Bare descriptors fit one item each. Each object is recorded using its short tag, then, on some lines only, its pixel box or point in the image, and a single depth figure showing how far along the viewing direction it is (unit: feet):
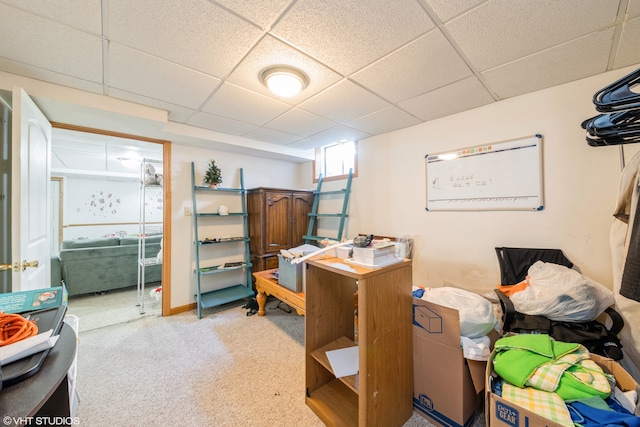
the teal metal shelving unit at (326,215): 10.18
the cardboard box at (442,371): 4.39
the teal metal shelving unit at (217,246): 9.66
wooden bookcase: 3.87
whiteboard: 6.23
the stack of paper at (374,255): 4.19
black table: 1.87
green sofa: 10.68
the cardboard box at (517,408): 3.02
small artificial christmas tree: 10.14
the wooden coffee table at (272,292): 7.00
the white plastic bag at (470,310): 4.60
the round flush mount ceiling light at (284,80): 5.37
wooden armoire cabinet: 10.45
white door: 4.67
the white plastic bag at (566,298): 4.68
